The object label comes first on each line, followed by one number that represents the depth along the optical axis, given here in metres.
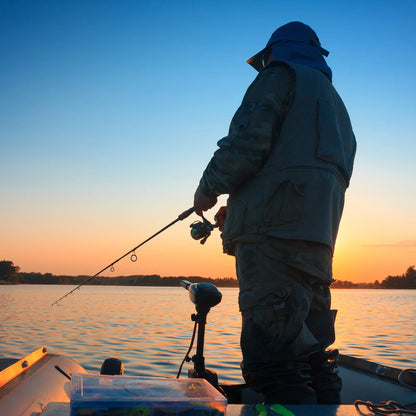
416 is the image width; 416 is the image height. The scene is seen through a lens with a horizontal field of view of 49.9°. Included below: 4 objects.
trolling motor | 2.62
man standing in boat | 2.16
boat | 1.64
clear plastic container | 1.25
